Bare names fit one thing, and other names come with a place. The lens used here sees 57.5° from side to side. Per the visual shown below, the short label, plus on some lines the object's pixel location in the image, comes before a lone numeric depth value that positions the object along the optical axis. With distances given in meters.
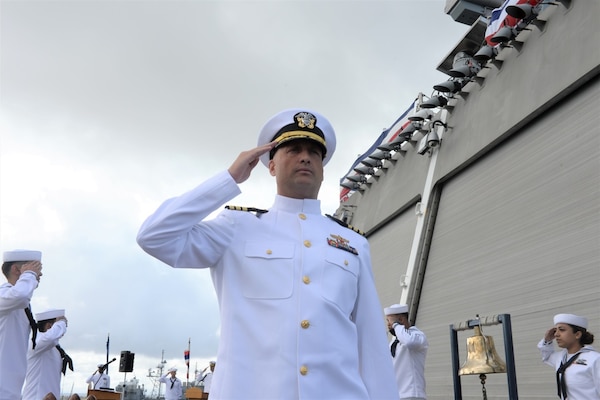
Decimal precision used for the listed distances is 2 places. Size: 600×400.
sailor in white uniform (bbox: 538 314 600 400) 4.90
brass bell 5.49
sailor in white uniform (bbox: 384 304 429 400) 6.56
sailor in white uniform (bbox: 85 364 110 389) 15.76
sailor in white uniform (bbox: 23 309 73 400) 5.87
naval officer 1.80
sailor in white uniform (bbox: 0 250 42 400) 4.06
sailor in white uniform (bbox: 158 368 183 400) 18.59
